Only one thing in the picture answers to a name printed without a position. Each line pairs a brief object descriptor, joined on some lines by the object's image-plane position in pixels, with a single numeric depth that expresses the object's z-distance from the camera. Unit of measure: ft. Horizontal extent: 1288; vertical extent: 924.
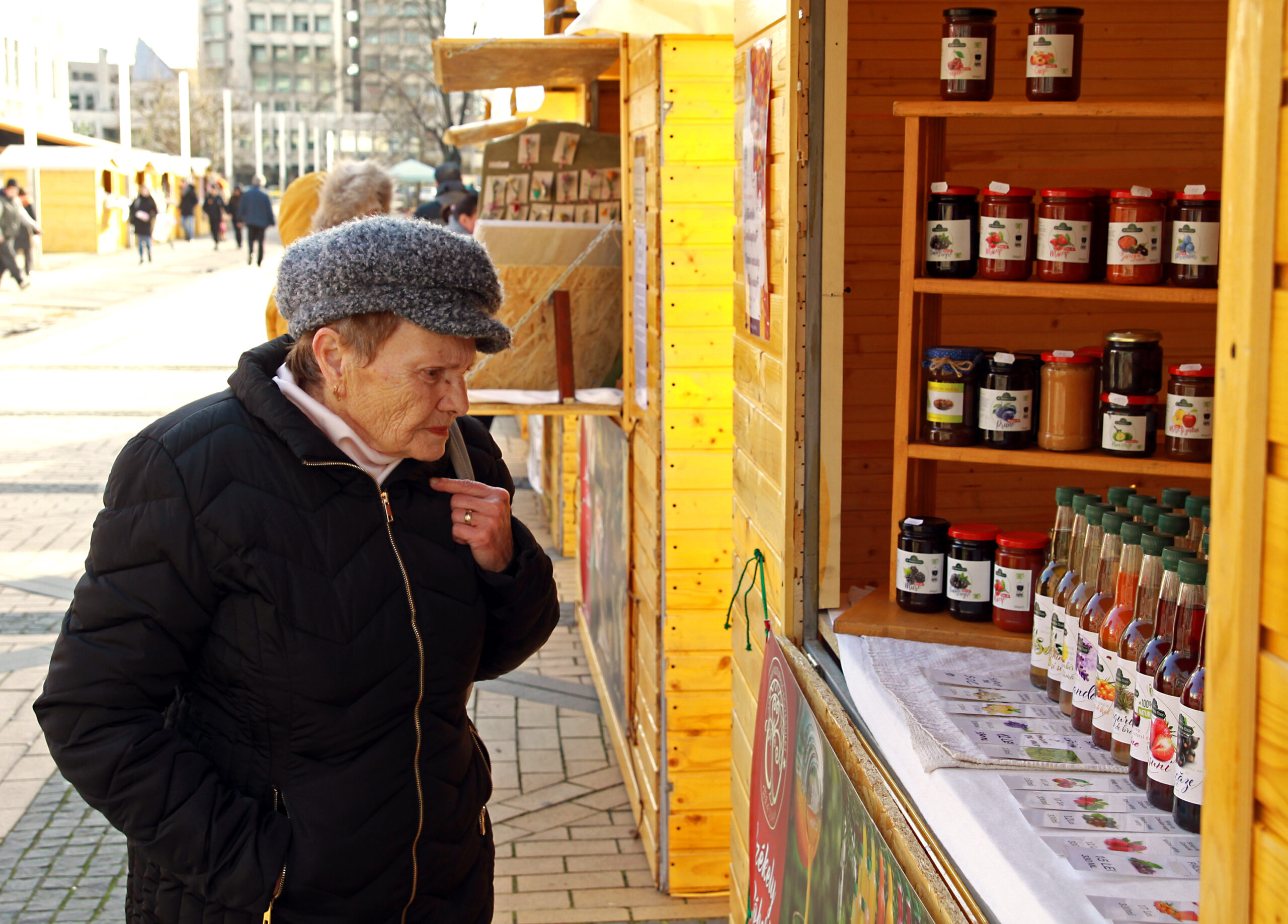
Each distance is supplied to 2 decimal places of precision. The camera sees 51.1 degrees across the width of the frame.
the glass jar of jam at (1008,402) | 9.09
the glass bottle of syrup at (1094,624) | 7.52
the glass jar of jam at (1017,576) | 9.07
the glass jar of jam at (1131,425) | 8.52
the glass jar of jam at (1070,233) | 8.73
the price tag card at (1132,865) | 6.01
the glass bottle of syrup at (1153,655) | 6.60
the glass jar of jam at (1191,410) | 8.18
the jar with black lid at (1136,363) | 8.52
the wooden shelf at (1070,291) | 8.24
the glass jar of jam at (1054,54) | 8.84
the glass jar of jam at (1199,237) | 8.17
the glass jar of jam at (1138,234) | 8.44
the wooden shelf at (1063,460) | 8.32
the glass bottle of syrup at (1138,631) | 6.95
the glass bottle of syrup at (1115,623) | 7.25
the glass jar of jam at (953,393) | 9.37
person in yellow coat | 17.21
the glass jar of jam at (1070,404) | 8.91
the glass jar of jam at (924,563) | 9.62
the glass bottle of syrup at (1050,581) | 8.32
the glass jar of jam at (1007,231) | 8.98
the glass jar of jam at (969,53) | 9.07
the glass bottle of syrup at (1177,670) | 6.26
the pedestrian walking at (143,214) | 100.01
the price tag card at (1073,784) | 6.94
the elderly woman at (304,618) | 6.91
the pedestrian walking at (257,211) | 96.17
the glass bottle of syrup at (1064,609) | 7.97
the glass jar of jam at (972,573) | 9.41
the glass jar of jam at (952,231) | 9.15
